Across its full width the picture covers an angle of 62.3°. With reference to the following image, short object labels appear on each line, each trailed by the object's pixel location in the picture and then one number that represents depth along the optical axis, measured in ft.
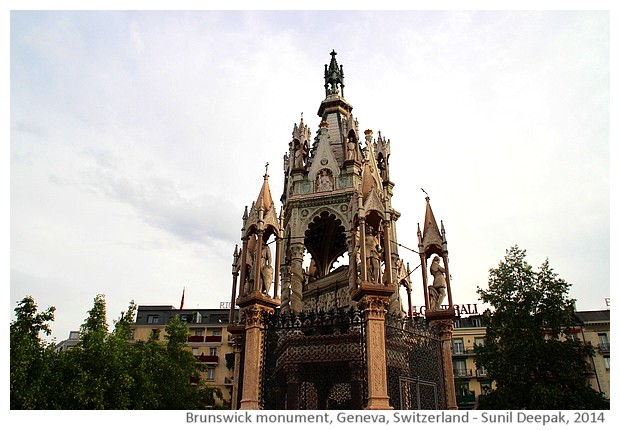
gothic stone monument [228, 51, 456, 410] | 45.88
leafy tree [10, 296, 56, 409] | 73.00
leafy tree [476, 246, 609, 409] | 77.00
